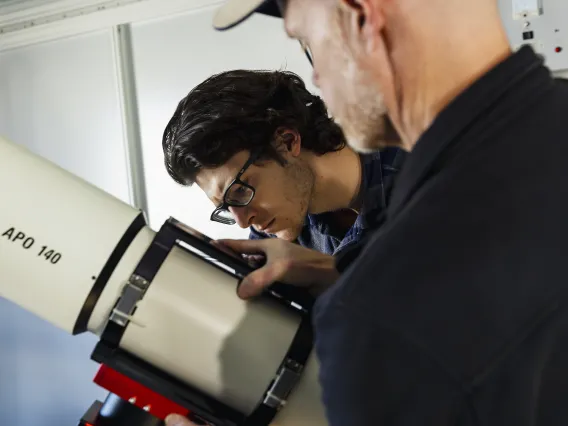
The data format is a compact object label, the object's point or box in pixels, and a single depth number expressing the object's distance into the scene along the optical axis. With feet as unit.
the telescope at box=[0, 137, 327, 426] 2.57
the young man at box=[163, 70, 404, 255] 4.13
